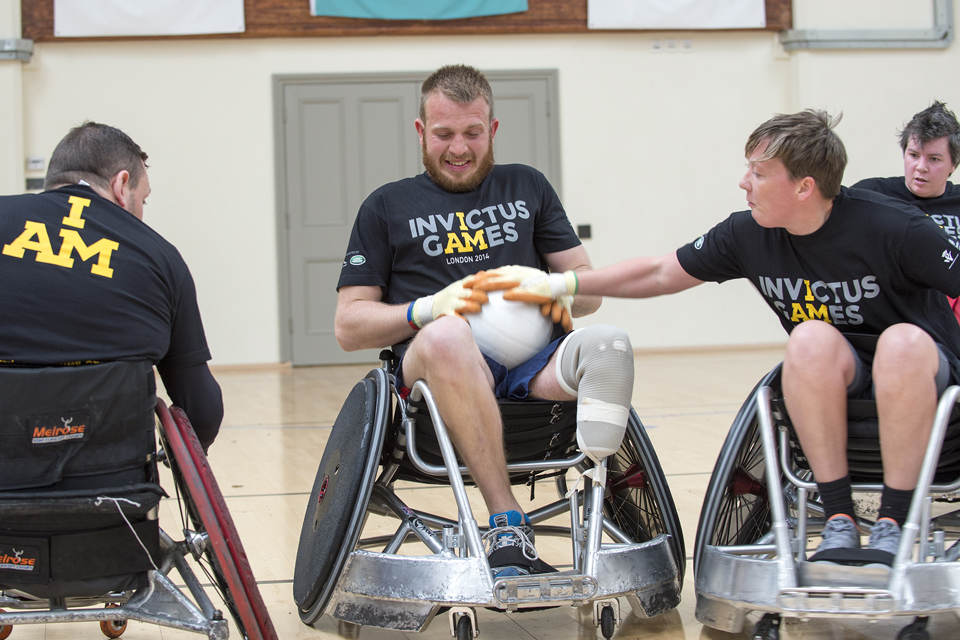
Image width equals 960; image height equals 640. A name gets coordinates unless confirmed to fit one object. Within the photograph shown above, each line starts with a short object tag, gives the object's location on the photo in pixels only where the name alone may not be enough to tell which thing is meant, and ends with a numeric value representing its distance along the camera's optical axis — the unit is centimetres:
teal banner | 1382
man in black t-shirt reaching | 535
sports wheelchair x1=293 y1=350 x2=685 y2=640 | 538
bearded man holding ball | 551
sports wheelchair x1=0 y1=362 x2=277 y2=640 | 522
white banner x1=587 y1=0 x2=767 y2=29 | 1423
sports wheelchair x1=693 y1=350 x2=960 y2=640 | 522
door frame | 1412
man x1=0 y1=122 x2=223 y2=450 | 528
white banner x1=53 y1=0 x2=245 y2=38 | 1340
